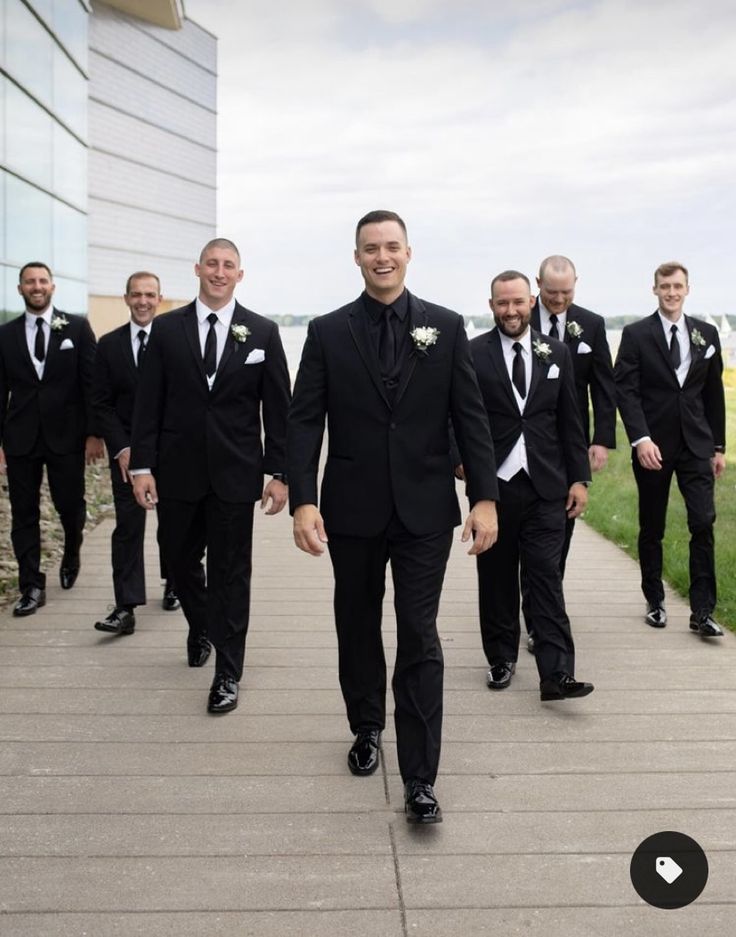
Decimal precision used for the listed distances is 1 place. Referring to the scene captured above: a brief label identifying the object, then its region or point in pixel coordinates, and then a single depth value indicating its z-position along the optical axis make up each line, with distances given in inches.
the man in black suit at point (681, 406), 298.5
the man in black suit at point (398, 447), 182.9
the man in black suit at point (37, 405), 323.6
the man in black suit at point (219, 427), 240.4
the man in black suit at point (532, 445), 242.7
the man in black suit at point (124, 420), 300.5
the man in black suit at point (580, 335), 278.7
